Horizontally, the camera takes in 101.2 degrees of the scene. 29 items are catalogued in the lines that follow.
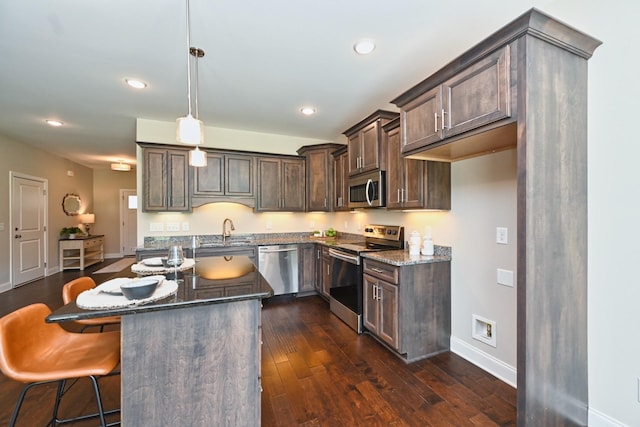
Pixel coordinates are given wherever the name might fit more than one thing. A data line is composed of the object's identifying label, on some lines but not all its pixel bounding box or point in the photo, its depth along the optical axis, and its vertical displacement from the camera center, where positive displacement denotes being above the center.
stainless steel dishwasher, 3.87 -0.80
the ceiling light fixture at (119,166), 5.82 +1.05
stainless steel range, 2.97 -0.69
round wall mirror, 6.43 +0.24
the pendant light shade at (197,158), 2.05 +0.44
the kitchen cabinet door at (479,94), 1.41 +0.70
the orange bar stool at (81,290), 1.73 -0.53
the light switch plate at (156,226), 3.78 -0.19
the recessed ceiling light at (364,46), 2.04 +1.33
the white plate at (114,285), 1.40 -0.41
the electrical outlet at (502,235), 2.11 -0.19
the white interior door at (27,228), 4.79 -0.29
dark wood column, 1.33 -0.07
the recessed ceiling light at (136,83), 2.67 +1.34
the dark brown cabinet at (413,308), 2.38 -0.90
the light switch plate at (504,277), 2.09 -0.53
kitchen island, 1.28 -0.75
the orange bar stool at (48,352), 1.20 -0.75
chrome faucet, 4.18 -0.26
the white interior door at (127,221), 8.04 -0.24
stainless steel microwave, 3.03 +0.28
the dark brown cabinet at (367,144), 2.98 +0.86
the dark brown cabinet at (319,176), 4.32 +0.60
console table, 6.16 -0.94
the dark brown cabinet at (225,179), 3.81 +0.50
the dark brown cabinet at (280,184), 4.19 +0.46
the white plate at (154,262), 1.99 -0.38
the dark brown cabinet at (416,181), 2.52 +0.31
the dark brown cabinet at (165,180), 3.55 +0.45
